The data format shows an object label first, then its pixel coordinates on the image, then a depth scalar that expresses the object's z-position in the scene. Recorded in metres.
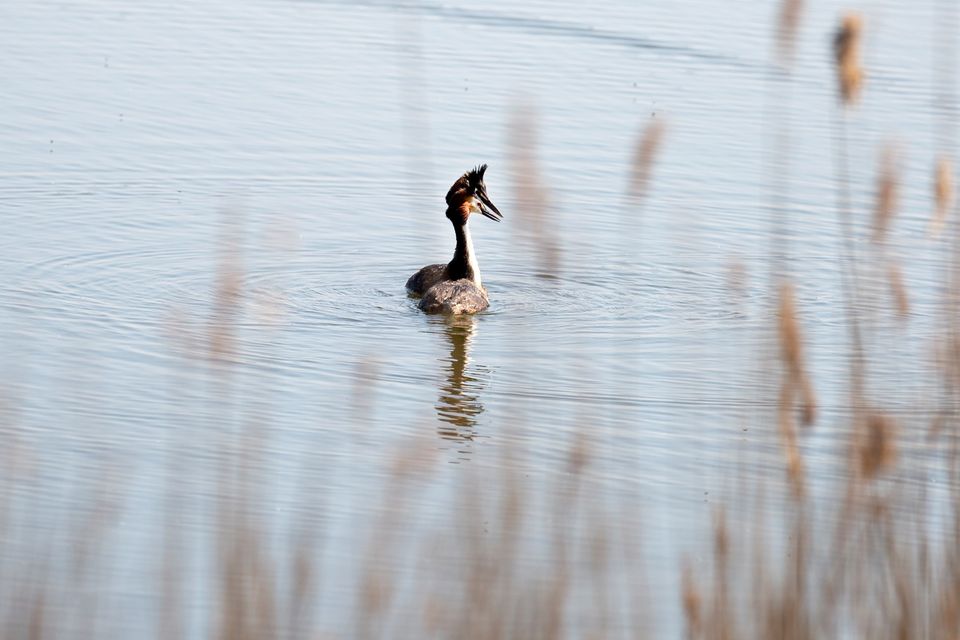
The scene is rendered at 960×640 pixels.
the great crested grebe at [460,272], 21.92
